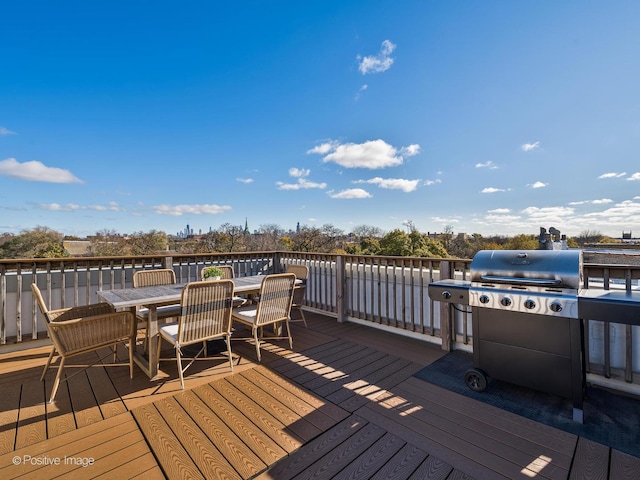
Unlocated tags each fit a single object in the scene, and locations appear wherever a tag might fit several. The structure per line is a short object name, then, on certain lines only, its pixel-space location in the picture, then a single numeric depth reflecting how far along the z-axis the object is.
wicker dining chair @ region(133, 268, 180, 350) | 3.26
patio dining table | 2.54
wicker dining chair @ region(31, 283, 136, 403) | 2.26
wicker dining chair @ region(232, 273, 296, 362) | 3.05
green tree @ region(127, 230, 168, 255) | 17.83
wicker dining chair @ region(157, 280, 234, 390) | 2.48
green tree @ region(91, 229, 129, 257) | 16.36
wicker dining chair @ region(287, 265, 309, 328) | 3.93
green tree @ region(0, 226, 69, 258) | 13.50
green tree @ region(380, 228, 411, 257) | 22.03
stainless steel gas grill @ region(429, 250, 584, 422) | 1.99
